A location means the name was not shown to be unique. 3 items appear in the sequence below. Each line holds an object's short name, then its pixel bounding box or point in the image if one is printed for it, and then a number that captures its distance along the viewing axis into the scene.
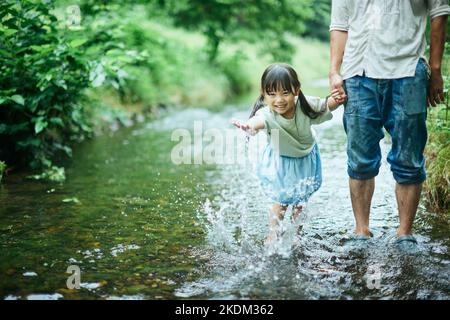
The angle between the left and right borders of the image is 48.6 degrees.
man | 3.01
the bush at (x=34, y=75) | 4.61
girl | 3.24
